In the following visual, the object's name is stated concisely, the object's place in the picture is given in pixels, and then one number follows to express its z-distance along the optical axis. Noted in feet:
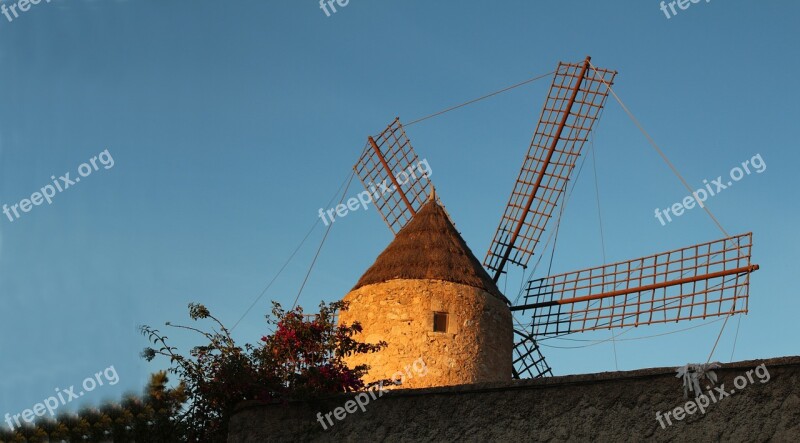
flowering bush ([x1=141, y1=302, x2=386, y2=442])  27.25
